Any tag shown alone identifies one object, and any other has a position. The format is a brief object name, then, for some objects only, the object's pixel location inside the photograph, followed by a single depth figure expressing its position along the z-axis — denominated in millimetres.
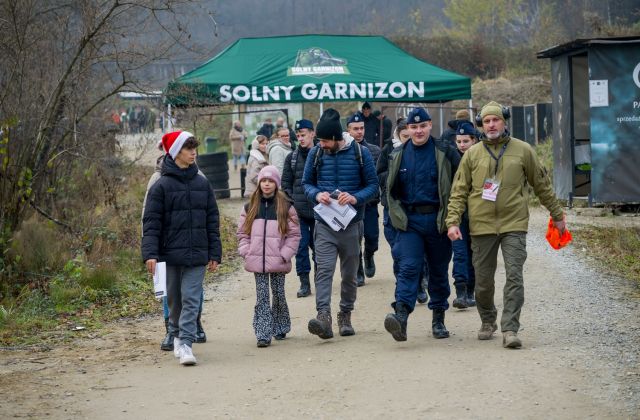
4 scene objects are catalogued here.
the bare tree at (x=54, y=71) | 13047
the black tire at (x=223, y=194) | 25781
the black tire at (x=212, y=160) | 25233
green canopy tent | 22922
